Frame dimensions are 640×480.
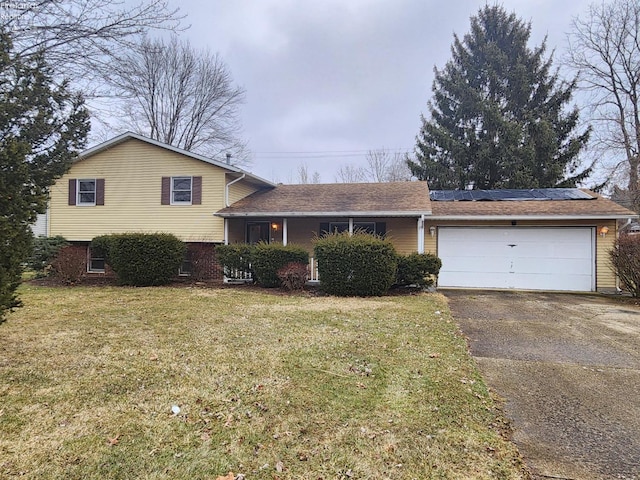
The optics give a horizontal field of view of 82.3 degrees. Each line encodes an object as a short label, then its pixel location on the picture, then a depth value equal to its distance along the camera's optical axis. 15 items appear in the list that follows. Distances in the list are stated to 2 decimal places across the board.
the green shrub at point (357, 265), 9.62
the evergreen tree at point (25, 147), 3.92
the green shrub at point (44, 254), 12.54
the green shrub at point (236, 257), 11.20
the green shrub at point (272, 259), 10.72
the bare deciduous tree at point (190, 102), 25.52
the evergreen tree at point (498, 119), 19.95
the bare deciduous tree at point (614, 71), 18.12
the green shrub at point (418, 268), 10.23
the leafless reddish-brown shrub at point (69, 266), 11.54
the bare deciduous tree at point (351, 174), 32.84
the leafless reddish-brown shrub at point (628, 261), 9.52
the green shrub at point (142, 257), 11.17
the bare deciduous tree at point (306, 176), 35.50
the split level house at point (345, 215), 11.56
